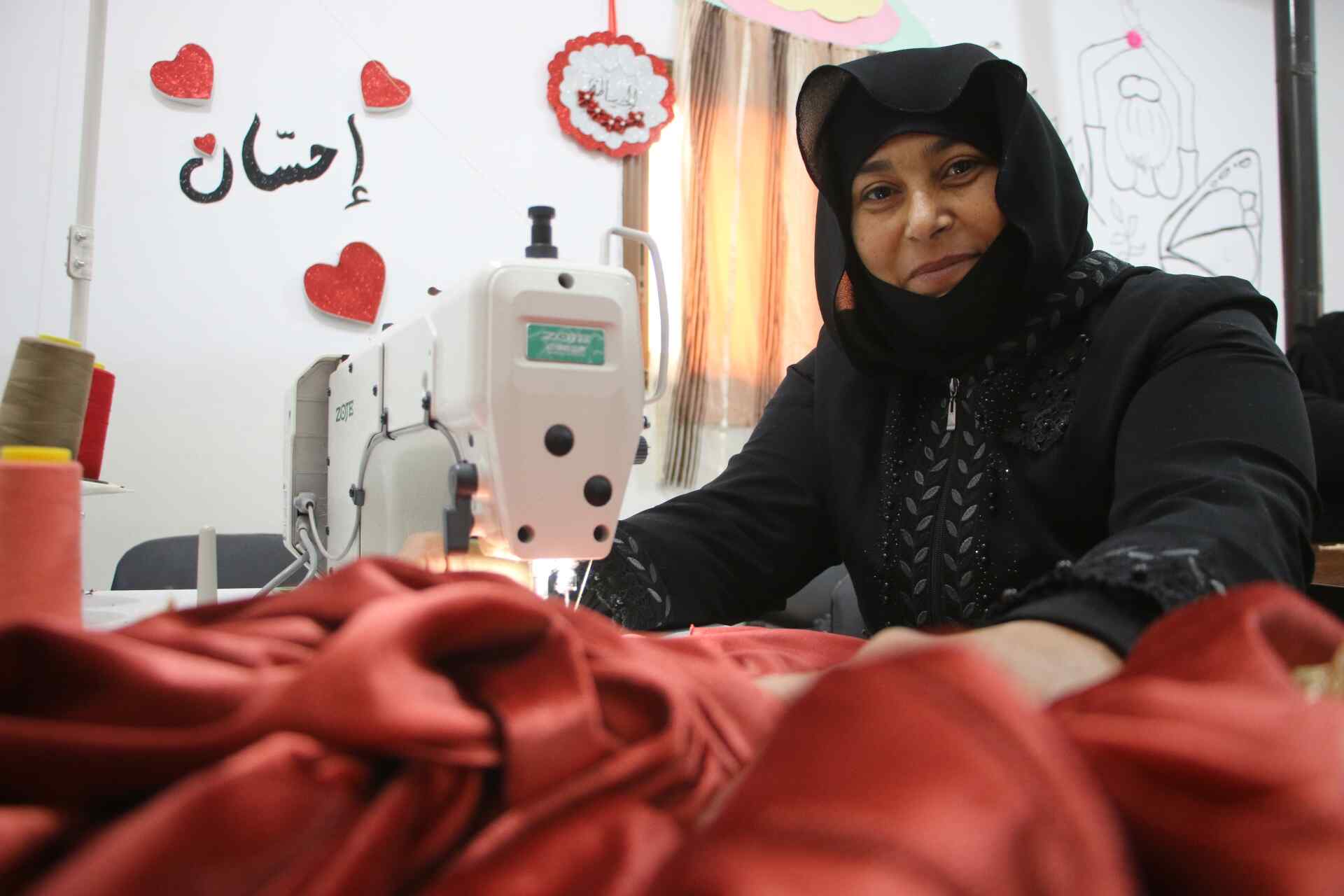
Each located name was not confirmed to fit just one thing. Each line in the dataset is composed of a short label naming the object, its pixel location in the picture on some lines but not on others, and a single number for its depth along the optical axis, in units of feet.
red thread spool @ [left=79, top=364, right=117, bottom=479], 4.70
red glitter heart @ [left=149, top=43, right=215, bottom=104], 7.76
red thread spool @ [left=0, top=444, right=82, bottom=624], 2.31
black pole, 10.16
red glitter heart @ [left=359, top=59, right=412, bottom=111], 8.39
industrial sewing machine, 2.95
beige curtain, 9.25
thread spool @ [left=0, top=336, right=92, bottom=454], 3.53
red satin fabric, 0.86
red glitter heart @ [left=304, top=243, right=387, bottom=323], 8.27
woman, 3.36
